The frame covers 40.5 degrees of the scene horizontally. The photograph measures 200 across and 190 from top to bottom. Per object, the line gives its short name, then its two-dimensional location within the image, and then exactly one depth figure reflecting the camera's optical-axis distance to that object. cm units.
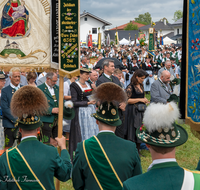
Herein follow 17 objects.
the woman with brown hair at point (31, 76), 644
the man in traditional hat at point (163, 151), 177
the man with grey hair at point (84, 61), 1173
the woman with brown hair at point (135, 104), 644
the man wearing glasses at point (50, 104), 566
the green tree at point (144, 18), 14719
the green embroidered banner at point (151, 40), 1702
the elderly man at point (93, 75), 681
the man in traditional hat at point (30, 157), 258
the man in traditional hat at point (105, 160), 271
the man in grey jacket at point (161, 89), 676
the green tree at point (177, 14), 12356
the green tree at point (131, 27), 10250
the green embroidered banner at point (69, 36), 360
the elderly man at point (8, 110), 533
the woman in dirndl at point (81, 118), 561
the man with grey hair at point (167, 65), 1120
